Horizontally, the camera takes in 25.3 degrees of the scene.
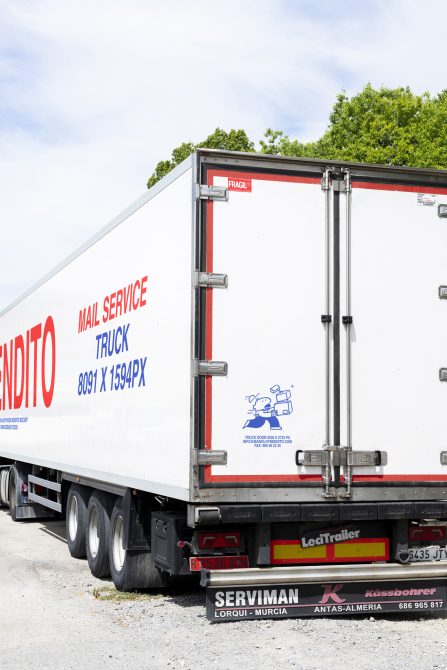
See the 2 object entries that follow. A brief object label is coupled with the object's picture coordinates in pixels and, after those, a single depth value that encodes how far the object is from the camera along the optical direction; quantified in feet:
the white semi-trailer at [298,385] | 25.71
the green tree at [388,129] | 92.43
